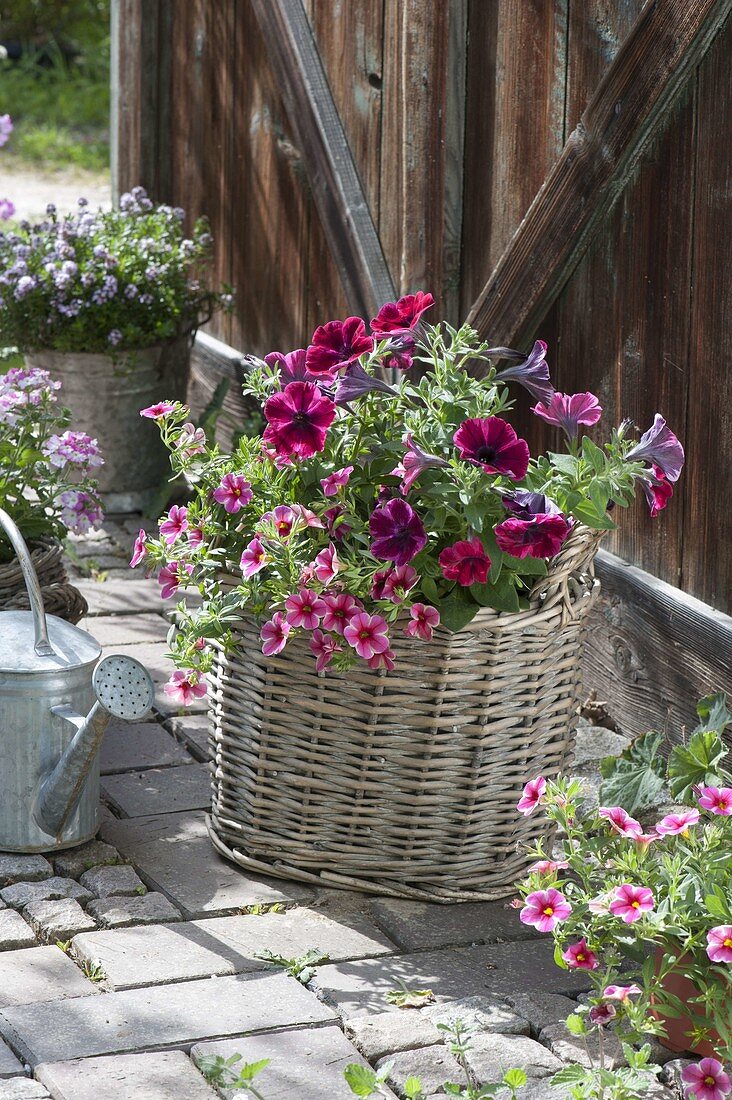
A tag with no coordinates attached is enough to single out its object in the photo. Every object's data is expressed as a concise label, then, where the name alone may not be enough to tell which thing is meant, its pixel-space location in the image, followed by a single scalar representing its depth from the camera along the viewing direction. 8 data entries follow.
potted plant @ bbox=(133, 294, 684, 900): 4.44
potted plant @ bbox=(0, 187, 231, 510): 8.65
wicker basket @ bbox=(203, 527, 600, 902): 4.68
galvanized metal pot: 8.87
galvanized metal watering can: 4.97
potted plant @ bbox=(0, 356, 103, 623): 6.09
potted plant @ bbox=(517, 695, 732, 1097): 3.86
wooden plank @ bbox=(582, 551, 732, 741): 5.73
